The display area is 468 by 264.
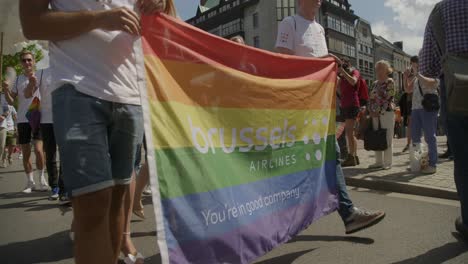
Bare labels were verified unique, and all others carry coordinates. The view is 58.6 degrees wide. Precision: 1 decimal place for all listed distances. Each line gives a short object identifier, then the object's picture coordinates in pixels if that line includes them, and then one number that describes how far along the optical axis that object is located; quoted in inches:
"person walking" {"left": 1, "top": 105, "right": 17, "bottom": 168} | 386.5
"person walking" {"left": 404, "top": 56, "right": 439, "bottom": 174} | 240.1
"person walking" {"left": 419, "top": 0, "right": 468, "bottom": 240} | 105.0
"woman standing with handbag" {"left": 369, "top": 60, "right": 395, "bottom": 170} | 267.0
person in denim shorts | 62.9
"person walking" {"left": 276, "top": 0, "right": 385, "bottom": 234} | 126.3
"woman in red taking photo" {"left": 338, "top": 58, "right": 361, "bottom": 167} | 276.2
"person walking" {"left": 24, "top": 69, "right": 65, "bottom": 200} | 193.2
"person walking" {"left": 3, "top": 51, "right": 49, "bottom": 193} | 231.1
